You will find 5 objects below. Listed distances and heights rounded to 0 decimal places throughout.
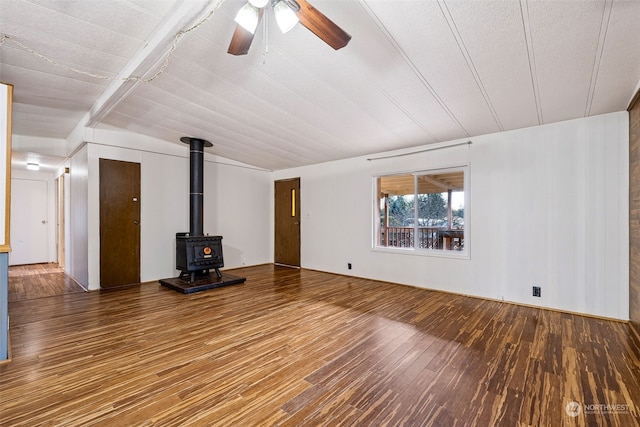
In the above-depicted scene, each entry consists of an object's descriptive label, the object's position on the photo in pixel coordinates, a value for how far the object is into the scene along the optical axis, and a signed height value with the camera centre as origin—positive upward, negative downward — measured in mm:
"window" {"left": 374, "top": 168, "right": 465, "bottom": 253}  4325 +36
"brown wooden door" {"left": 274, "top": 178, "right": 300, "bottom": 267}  6469 -210
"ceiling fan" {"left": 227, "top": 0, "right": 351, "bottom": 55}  1619 +1171
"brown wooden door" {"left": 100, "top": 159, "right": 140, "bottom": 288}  4488 -143
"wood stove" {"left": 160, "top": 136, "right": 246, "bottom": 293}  4594 -524
